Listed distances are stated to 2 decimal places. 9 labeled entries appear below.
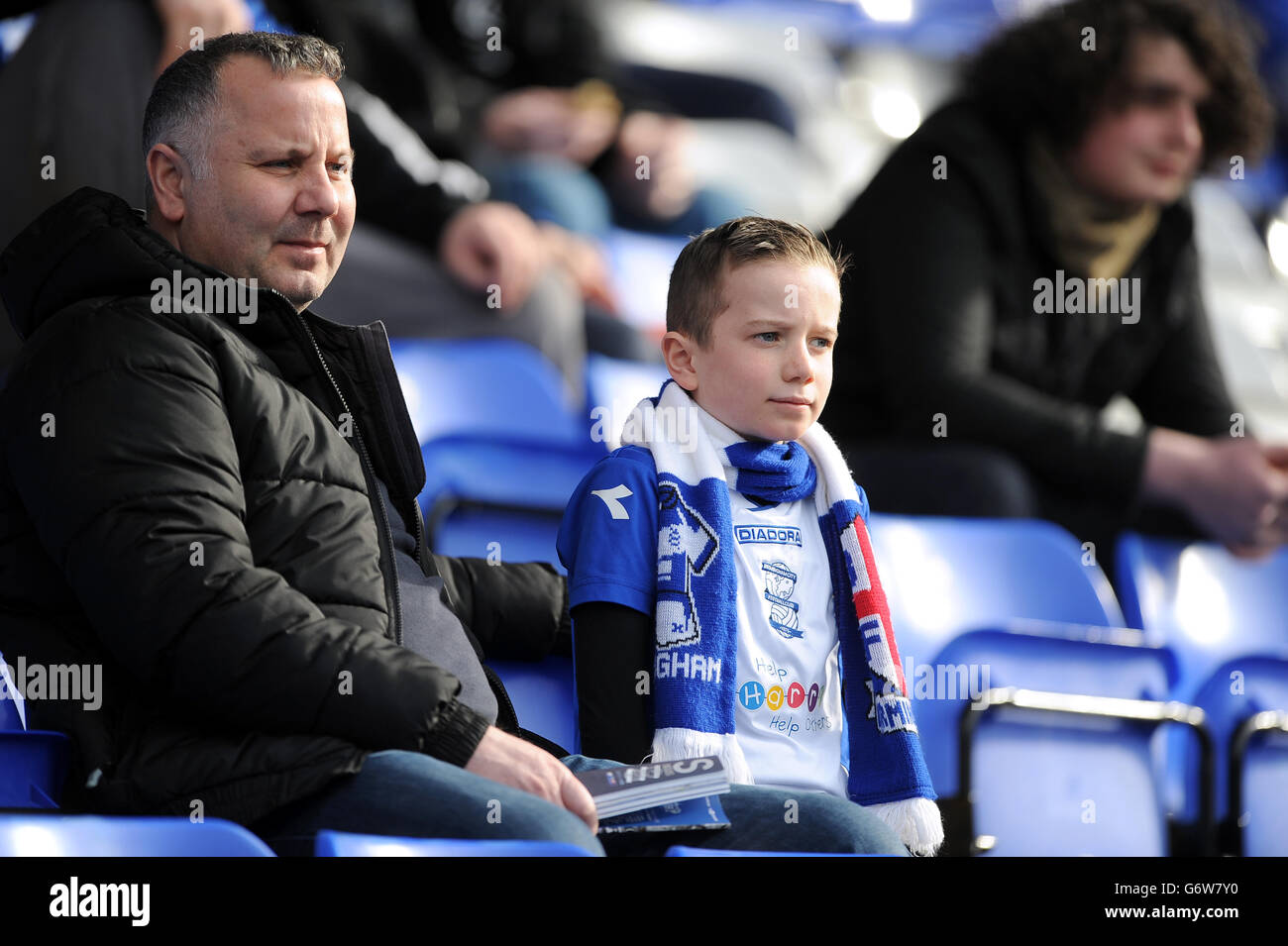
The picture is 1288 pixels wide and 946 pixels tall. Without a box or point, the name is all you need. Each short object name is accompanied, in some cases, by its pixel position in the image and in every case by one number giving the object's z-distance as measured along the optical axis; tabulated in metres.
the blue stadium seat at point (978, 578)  4.99
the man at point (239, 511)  2.82
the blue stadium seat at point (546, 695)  3.94
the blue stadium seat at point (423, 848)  2.47
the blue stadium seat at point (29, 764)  2.89
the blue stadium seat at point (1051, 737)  4.69
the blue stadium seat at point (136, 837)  2.41
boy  3.47
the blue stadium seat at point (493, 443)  4.85
